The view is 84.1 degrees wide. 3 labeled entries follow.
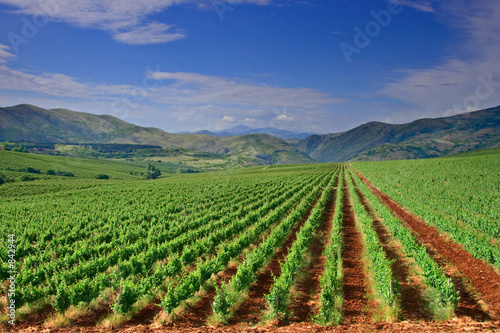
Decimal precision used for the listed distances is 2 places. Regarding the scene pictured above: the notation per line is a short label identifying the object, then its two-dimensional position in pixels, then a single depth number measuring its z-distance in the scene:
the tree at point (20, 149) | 168.29
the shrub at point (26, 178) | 81.44
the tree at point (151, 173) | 139.04
